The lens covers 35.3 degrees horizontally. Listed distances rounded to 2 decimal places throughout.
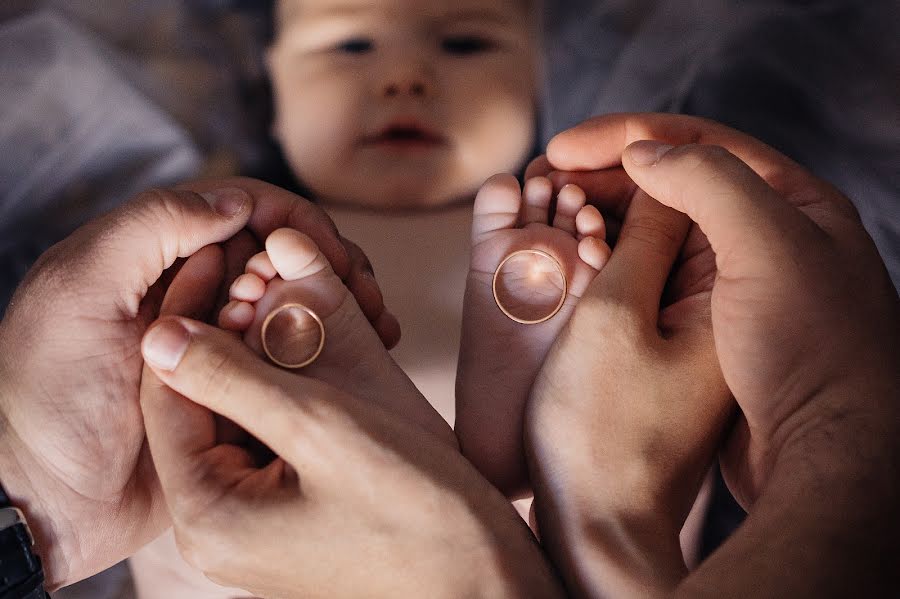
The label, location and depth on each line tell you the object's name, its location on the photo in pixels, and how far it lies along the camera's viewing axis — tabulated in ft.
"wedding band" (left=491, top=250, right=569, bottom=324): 1.35
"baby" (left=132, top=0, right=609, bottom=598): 1.65
